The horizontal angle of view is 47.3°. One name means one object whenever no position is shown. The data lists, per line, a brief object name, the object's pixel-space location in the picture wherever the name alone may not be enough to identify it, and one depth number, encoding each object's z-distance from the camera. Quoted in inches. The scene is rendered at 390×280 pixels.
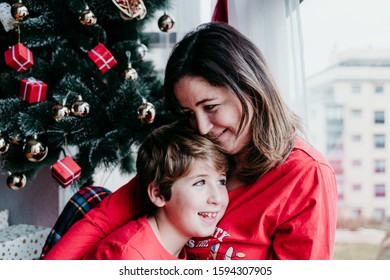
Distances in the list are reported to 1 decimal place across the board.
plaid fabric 49.1
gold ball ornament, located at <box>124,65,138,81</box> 51.3
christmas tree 50.3
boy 38.6
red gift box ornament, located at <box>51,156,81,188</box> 51.7
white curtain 46.8
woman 35.1
